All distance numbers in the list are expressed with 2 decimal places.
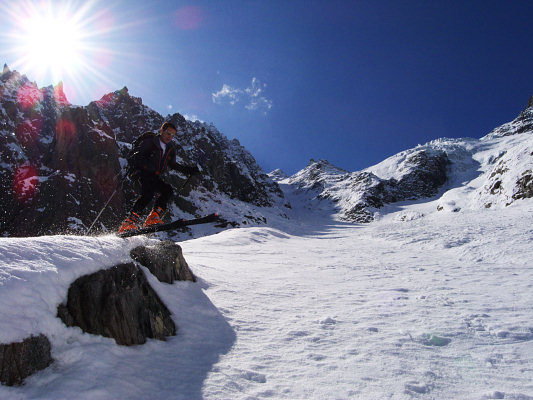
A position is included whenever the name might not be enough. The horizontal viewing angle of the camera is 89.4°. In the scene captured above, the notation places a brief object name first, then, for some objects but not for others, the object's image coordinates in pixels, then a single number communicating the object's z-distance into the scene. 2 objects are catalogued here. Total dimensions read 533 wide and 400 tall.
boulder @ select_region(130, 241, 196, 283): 5.65
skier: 6.86
